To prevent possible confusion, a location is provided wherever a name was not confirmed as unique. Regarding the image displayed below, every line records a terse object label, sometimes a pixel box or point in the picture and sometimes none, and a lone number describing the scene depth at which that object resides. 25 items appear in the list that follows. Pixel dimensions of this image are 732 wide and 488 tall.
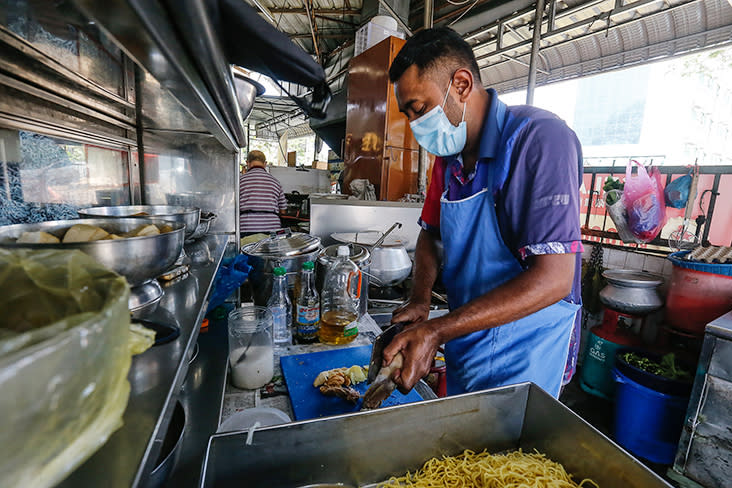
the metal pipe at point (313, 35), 5.02
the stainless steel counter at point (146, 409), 0.36
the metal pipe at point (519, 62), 4.57
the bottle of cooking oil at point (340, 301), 1.72
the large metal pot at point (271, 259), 1.87
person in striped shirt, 4.54
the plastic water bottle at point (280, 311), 1.68
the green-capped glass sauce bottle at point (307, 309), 1.70
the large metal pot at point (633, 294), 3.32
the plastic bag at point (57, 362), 0.21
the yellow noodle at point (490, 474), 0.96
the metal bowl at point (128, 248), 0.61
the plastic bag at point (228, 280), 1.64
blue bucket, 2.71
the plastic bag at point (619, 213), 3.59
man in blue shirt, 1.14
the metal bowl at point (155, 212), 1.08
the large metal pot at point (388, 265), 2.27
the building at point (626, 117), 3.56
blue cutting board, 1.26
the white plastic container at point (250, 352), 1.32
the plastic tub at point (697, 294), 2.75
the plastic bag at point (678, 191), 3.41
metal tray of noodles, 0.84
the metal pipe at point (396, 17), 4.88
